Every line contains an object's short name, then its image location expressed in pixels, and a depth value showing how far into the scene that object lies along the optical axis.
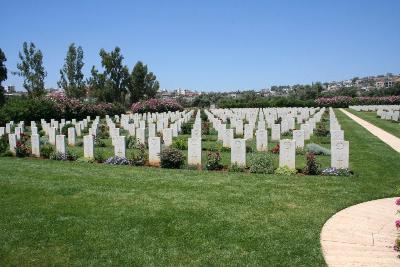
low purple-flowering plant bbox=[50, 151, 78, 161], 16.11
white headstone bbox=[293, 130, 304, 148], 17.72
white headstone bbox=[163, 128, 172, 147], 19.39
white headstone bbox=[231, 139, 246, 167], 13.62
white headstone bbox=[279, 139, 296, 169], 13.02
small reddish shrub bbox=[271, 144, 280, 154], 17.18
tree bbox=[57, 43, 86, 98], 50.88
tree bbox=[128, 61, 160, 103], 60.84
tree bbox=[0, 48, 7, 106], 48.12
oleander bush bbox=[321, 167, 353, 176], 12.33
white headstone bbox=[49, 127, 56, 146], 21.11
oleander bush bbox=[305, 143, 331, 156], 16.80
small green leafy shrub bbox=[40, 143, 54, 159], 16.61
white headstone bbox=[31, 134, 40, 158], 16.81
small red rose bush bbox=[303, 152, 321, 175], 12.59
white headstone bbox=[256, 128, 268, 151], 17.80
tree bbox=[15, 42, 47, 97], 47.75
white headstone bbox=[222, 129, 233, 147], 18.98
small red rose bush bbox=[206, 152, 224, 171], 13.70
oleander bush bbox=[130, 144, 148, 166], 14.75
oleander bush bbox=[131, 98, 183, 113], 51.81
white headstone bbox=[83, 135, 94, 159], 15.92
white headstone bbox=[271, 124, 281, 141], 21.84
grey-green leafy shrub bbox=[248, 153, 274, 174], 12.92
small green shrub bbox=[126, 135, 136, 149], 19.71
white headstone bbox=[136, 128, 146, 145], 20.26
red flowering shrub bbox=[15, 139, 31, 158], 17.05
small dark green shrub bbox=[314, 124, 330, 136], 23.53
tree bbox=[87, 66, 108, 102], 55.18
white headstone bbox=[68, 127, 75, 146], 20.81
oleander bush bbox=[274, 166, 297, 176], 12.66
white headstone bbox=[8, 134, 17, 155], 17.28
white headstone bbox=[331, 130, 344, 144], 15.54
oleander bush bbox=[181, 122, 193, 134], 26.84
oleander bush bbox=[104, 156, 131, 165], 14.96
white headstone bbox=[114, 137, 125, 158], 15.45
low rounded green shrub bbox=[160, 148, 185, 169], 14.09
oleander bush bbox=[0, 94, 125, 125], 33.18
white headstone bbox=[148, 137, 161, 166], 14.63
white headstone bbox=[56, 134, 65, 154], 16.16
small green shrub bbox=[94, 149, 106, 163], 15.55
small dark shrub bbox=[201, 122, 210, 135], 25.45
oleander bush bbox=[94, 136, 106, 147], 20.52
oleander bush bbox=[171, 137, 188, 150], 18.94
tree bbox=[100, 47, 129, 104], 55.72
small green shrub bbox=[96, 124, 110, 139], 25.12
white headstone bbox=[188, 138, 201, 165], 14.51
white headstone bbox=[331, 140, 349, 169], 12.62
